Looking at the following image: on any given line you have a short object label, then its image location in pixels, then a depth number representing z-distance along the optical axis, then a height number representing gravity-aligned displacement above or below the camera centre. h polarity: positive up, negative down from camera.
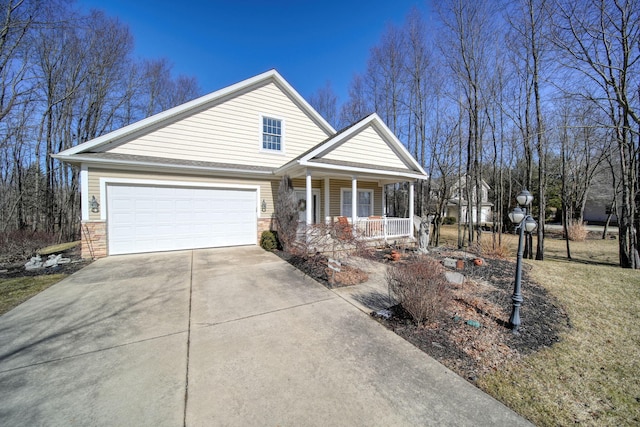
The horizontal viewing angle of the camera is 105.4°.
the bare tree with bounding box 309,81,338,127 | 22.38 +9.85
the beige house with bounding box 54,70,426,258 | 8.18 +1.46
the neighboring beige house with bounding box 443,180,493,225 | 31.85 -0.22
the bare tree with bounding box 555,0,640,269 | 6.88 +4.96
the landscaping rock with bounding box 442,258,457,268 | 6.99 -1.58
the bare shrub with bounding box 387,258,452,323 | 3.63 -1.27
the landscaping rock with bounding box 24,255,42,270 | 6.84 -1.61
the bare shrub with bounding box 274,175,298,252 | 8.66 -0.23
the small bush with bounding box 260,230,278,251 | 9.31 -1.27
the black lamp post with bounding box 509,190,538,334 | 3.69 -0.33
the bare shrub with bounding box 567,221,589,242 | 16.98 -1.71
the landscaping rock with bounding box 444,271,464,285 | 5.45 -1.59
